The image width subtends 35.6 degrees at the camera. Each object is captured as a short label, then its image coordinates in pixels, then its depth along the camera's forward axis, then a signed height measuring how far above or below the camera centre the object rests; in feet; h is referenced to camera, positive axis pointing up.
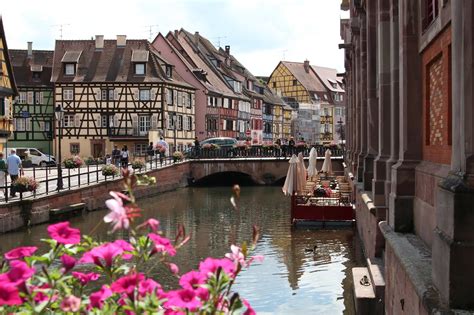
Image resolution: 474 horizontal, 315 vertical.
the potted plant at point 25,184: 80.94 -5.26
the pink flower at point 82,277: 11.35 -2.18
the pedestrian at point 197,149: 170.50 -3.29
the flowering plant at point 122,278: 9.80 -1.96
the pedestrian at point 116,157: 141.08 -4.09
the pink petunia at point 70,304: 9.06 -2.07
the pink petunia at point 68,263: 10.31 -1.77
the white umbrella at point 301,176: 85.51 -4.87
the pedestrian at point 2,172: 82.28 -3.98
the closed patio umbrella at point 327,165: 123.66 -5.17
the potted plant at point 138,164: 131.44 -5.08
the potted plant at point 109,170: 111.04 -5.14
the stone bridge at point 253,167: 167.32 -7.37
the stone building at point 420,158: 18.88 -1.00
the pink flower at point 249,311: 9.95 -2.38
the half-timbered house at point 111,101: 192.44 +9.13
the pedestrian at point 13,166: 85.99 -3.45
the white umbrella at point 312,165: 114.83 -4.77
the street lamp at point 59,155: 92.37 -2.46
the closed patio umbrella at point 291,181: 84.38 -5.31
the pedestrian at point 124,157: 129.80 -3.74
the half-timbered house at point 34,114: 197.36 +5.96
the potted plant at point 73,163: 136.67 -4.97
